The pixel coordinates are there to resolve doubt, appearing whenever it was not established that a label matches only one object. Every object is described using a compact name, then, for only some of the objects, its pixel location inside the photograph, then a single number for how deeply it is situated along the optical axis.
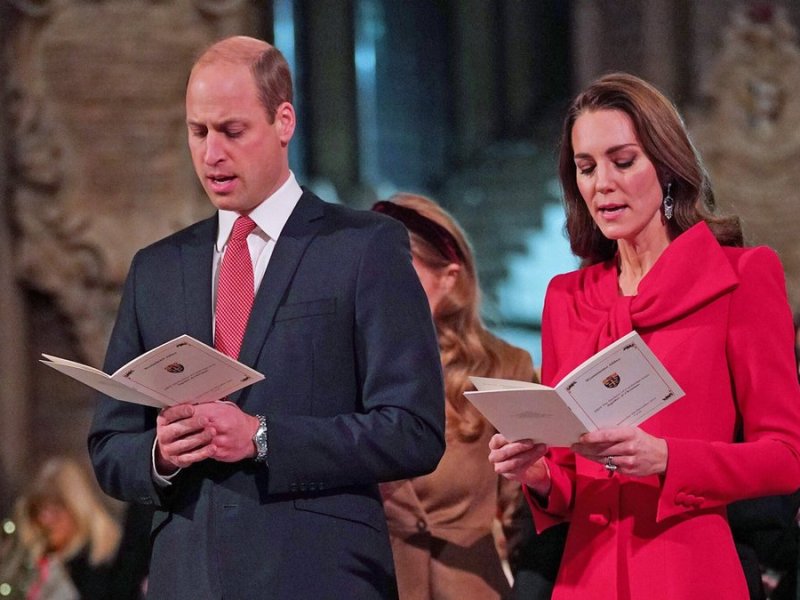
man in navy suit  4.79
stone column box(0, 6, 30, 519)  13.05
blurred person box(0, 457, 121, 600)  11.20
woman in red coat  4.93
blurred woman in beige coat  7.11
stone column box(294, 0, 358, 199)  13.48
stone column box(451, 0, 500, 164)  13.80
